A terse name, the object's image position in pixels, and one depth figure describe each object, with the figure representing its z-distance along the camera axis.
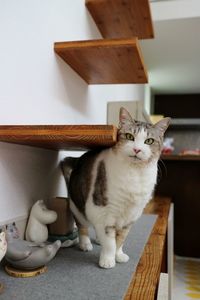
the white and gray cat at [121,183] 0.82
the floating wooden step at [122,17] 1.45
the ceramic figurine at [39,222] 0.93
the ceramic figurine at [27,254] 0.71
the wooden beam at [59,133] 0.73
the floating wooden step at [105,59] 1.10
